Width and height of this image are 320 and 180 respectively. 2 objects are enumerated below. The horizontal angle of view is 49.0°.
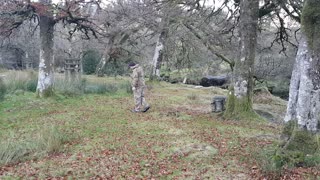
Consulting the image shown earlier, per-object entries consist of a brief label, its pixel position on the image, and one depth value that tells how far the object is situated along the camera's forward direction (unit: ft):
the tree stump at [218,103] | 39.04
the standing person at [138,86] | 39.40
